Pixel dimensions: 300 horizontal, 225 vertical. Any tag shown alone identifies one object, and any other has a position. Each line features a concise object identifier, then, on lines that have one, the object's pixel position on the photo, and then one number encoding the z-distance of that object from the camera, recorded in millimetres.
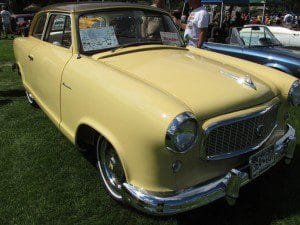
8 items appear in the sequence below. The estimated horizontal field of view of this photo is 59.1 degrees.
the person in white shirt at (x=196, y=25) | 4397
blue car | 4317
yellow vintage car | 1847
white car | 6825
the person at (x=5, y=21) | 13704
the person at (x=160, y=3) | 4703
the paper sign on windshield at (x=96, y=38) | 2640
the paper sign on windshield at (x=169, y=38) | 3073
